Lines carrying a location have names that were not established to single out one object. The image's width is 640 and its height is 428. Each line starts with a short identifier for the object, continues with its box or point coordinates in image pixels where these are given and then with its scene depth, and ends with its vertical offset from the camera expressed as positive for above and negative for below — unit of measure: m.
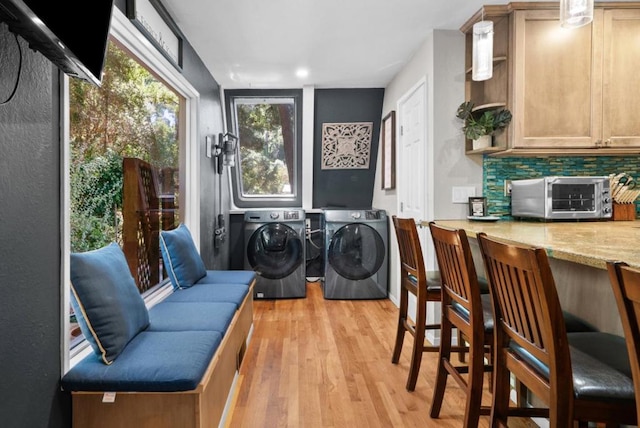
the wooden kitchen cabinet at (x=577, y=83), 2.55 +0.88
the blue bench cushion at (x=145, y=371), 1.32 -0.59
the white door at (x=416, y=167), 2.95 +0.37
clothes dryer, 4.13 -0.50
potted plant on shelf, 2.59 +0.62
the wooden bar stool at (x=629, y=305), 0.68 -0.18
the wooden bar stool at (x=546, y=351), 0.95 -0.42
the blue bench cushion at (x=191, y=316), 1.79 -0.56
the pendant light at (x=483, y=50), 2.09 +0.91
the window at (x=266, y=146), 4.45 +0.78
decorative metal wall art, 4.47 +0.79
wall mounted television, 0.89 +0.49
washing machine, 4.17 -0.50
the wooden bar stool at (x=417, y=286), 2.16 -0.46
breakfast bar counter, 1.11 -0.12
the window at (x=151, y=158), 1.42 +0.41
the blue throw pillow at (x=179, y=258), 2.55 -0.34
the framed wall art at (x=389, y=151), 3.91 +0.64
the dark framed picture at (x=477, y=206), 2.77 +0.03
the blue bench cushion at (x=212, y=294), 2.31 -0.55
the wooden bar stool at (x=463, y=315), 1.52 -0.47
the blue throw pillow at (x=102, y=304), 1.40 -0.37
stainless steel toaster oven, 2.44 +0.08
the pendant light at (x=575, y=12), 1.60 +0.87
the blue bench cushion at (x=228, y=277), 2.82 -0.54
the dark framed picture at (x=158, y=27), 2.04 +1.13
